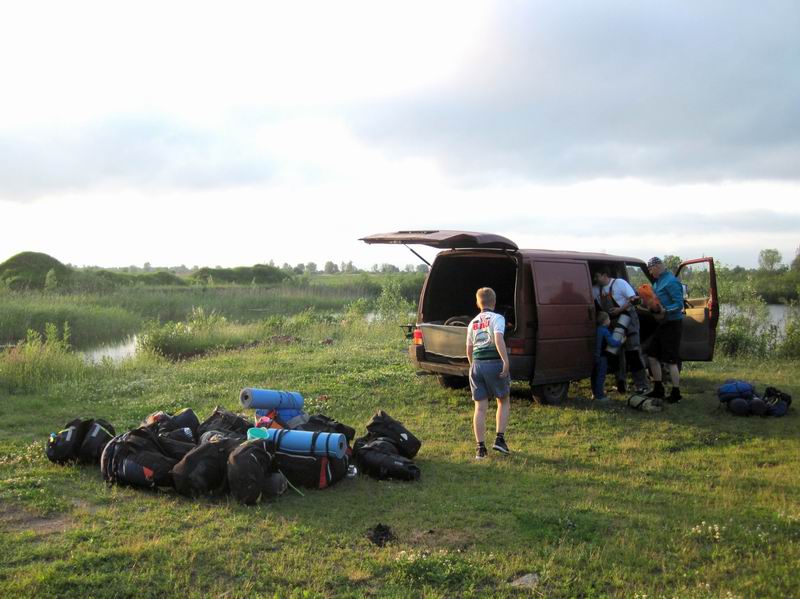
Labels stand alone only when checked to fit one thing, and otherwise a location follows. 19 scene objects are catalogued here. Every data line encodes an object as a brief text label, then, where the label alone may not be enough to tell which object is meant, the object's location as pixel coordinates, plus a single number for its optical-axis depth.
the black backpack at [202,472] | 5.02
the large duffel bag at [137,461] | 5.18
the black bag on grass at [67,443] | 5.82
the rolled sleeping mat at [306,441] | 5.43
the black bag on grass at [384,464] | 5.66
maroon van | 8.02
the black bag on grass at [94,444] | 5.81
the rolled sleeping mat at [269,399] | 6.24
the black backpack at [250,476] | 4.95
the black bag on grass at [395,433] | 6.13
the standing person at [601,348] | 8.70
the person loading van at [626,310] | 8.77
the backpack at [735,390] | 8.32
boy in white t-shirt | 6.38
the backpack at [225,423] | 6.17
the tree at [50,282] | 32.92
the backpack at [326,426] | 6.30
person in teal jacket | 8.75
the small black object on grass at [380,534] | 4.39
